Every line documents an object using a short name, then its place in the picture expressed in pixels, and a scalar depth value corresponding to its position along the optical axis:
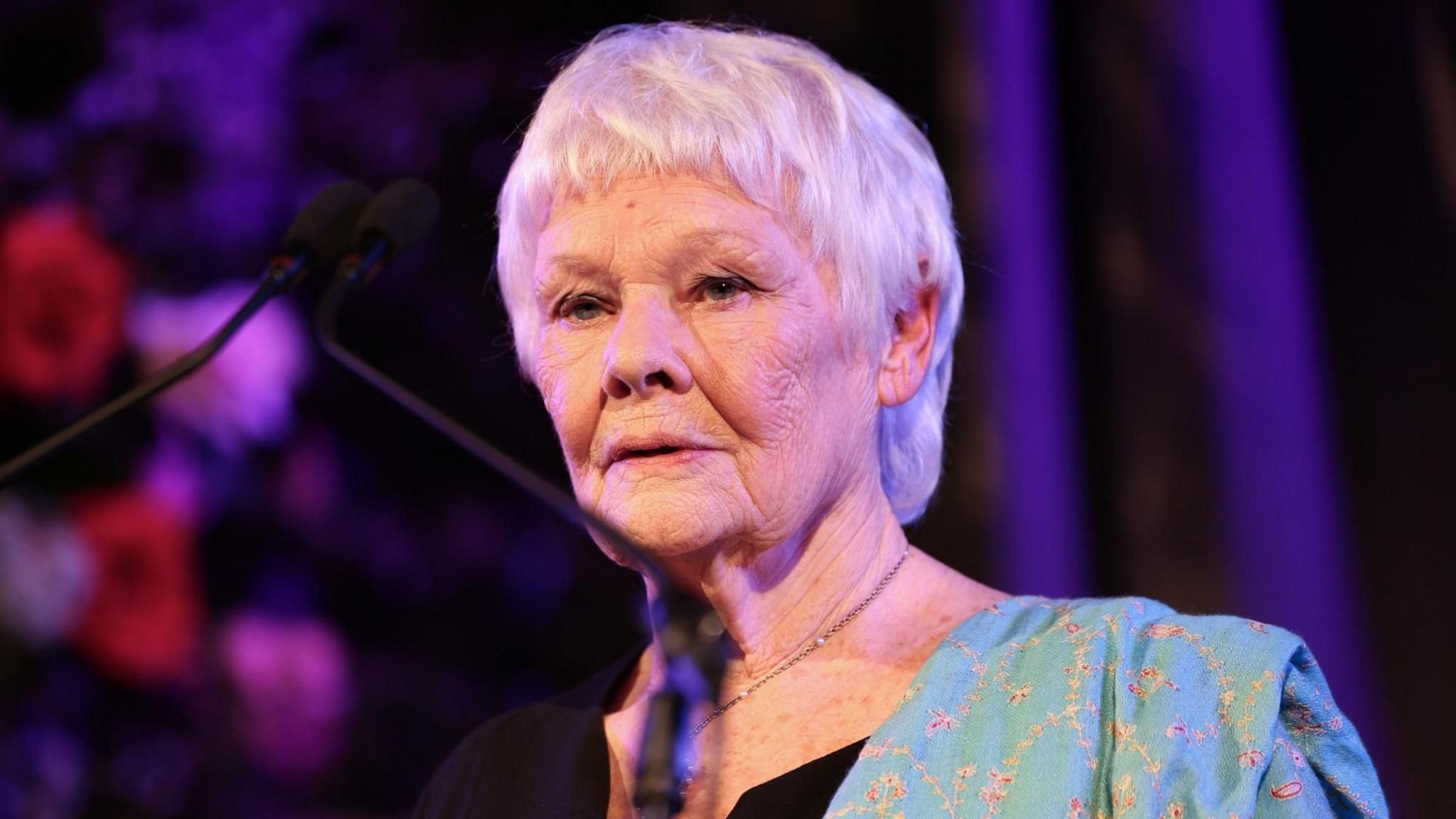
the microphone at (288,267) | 2.60
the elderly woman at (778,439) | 2.61
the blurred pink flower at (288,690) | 5.21
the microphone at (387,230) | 3.04
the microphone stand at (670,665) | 1.77
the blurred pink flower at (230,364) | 5.40
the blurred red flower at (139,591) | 5.12
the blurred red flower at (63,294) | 5.35
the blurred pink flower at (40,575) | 4.96
